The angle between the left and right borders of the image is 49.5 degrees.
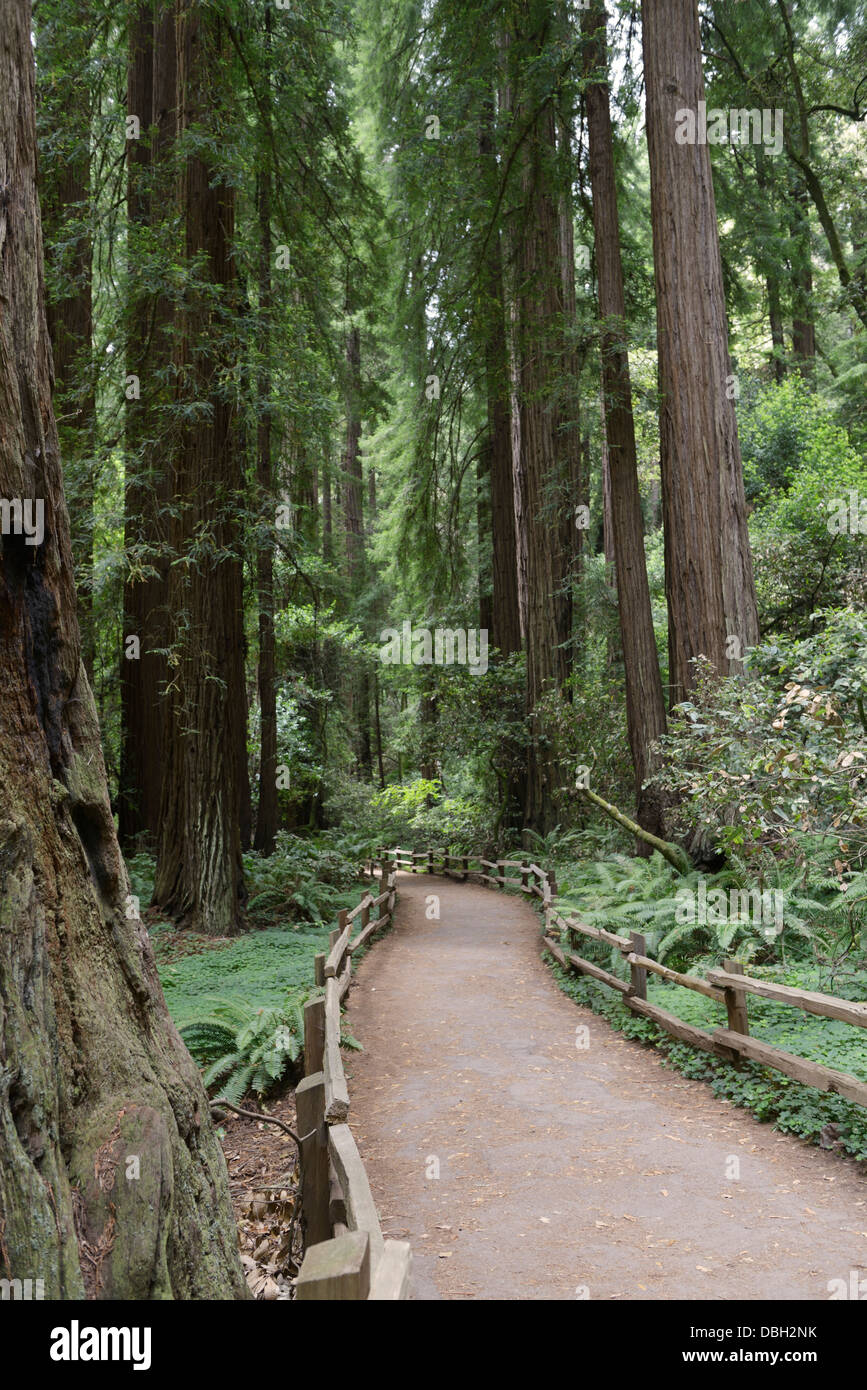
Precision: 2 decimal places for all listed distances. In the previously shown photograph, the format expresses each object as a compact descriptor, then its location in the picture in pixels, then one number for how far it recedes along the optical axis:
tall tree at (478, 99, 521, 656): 21.95
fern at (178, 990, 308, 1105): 7.18
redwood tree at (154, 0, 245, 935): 11.41
